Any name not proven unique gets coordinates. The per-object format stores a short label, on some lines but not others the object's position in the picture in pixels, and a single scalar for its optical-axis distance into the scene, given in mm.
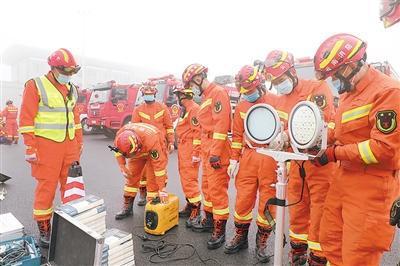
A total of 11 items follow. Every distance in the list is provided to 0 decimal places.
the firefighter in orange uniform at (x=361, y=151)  1608
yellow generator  3309
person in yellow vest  2850
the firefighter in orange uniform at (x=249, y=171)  2688
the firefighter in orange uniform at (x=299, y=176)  2195
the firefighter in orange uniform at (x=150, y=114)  4359
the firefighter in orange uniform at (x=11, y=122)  10820
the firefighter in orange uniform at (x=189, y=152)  3732
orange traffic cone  2912
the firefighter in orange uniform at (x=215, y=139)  3023
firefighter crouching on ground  3176
